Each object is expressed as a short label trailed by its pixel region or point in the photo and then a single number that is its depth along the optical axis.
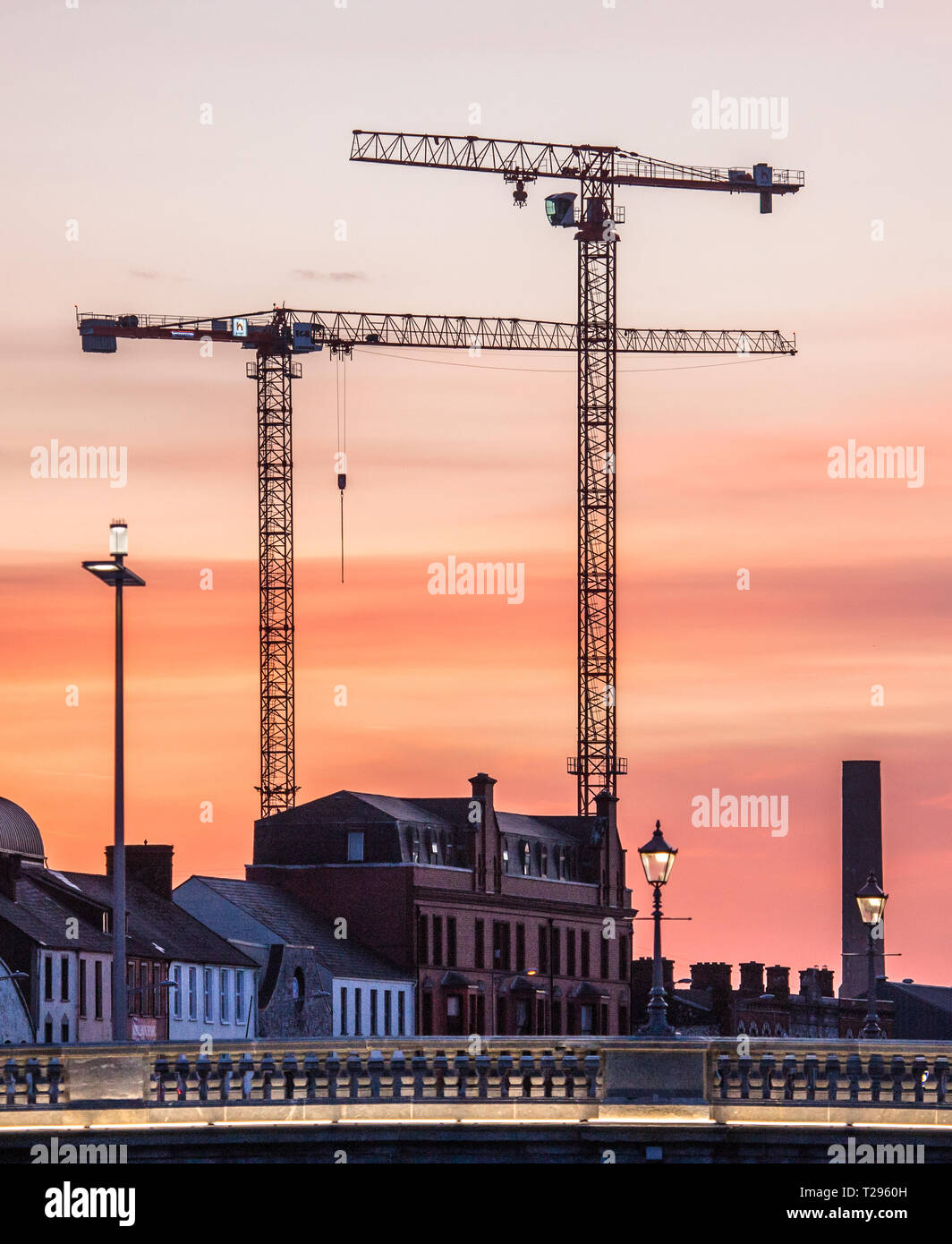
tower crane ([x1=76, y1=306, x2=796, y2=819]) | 174.25
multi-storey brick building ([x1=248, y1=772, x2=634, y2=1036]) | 142.25
